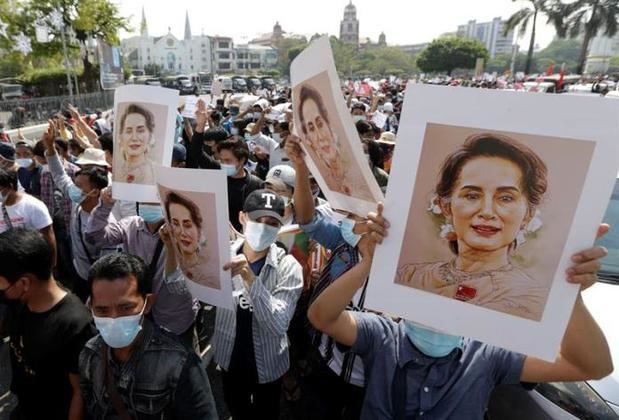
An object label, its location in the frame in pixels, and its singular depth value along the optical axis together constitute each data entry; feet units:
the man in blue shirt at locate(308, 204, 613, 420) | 4.75
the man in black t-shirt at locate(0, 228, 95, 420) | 5.93
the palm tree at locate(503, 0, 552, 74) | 139.95
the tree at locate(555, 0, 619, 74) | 132.46
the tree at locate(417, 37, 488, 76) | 192.24
